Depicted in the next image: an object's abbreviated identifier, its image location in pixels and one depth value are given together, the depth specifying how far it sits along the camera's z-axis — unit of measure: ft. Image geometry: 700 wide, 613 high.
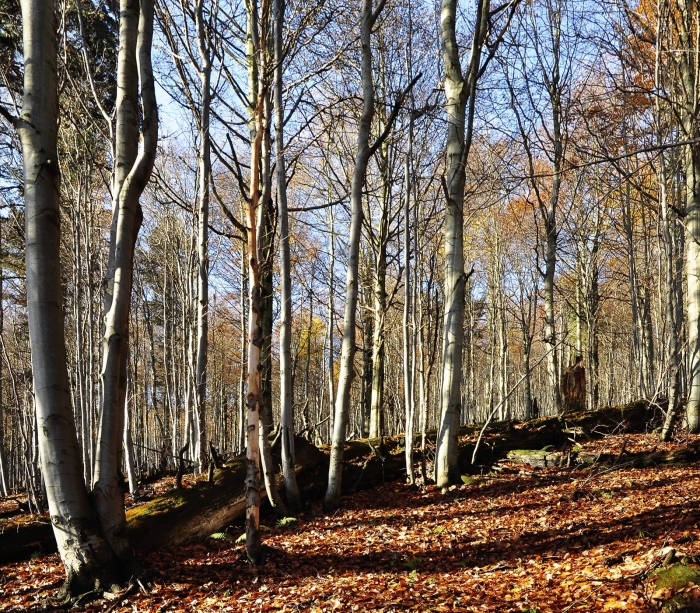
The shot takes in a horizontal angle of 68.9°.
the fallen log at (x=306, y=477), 17.65
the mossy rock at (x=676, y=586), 9.87
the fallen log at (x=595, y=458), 23.59
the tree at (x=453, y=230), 23.04
